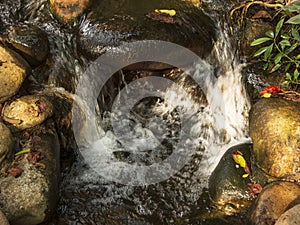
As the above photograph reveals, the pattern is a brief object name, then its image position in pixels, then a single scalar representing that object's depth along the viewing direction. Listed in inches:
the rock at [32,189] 136.3
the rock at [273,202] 135.9
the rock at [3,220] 118.7
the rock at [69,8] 198.8
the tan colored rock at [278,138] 153.0
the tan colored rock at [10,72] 162.9
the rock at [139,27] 185.6
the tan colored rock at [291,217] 113.2
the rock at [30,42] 183.9
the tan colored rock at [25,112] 161.0
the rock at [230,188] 154.8
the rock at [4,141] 146.8
